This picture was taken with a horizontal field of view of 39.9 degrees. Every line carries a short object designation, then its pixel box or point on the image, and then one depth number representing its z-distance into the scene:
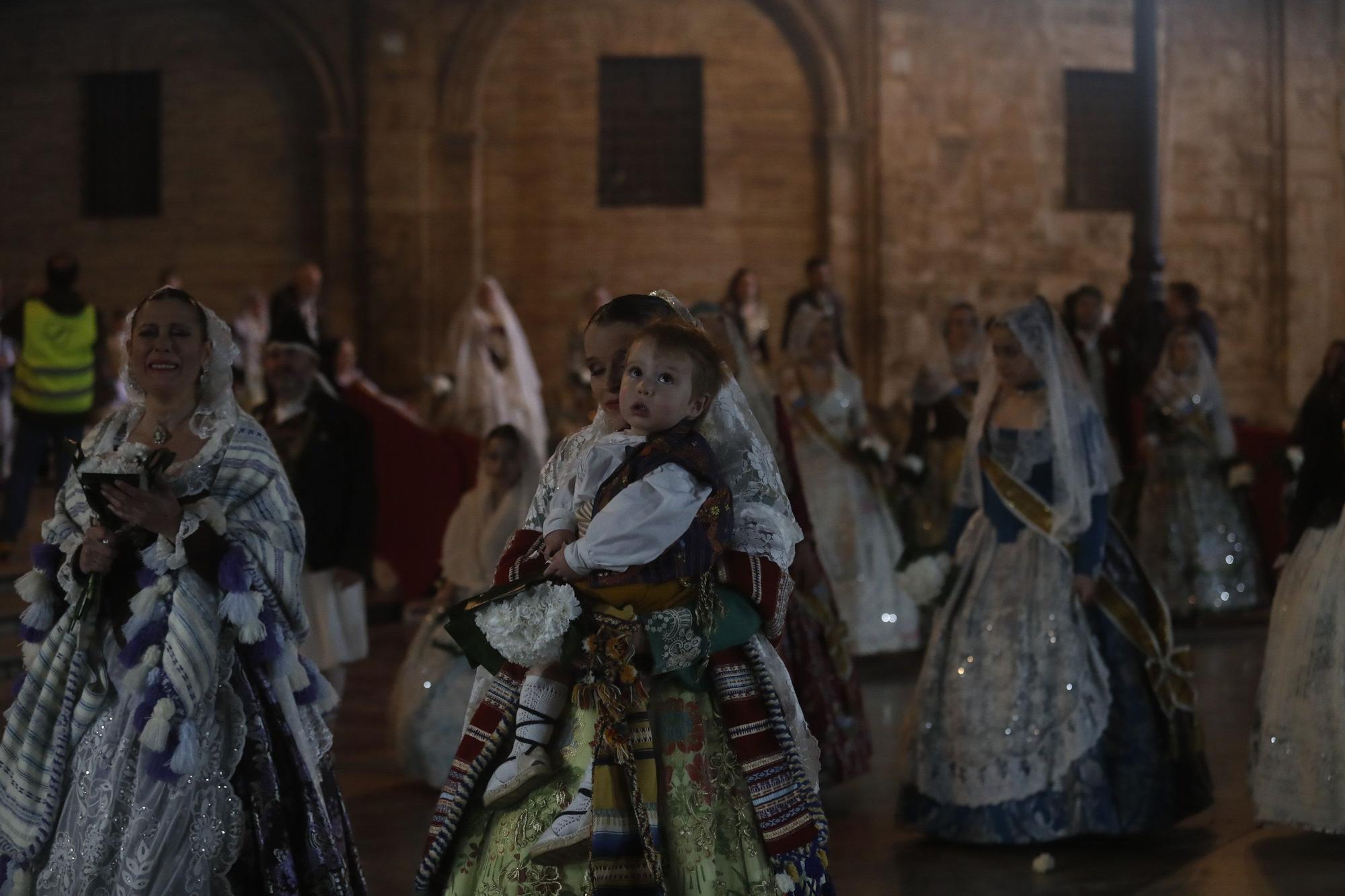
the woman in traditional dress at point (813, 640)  6.54
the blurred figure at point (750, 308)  12.93
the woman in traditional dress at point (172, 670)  4.36
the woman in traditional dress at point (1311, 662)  5.90
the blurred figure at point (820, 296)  13.37
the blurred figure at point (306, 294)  12.62
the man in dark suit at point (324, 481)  7.03
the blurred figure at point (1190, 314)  12.22
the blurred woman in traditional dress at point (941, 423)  9.67
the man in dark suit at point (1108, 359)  11.74
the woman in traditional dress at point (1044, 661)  6.07
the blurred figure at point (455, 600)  7.15
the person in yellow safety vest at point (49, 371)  10.92
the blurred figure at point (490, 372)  14.26
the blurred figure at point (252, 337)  15.30
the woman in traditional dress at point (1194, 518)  11.41
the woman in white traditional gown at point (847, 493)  10.09
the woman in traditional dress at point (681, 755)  3.71
